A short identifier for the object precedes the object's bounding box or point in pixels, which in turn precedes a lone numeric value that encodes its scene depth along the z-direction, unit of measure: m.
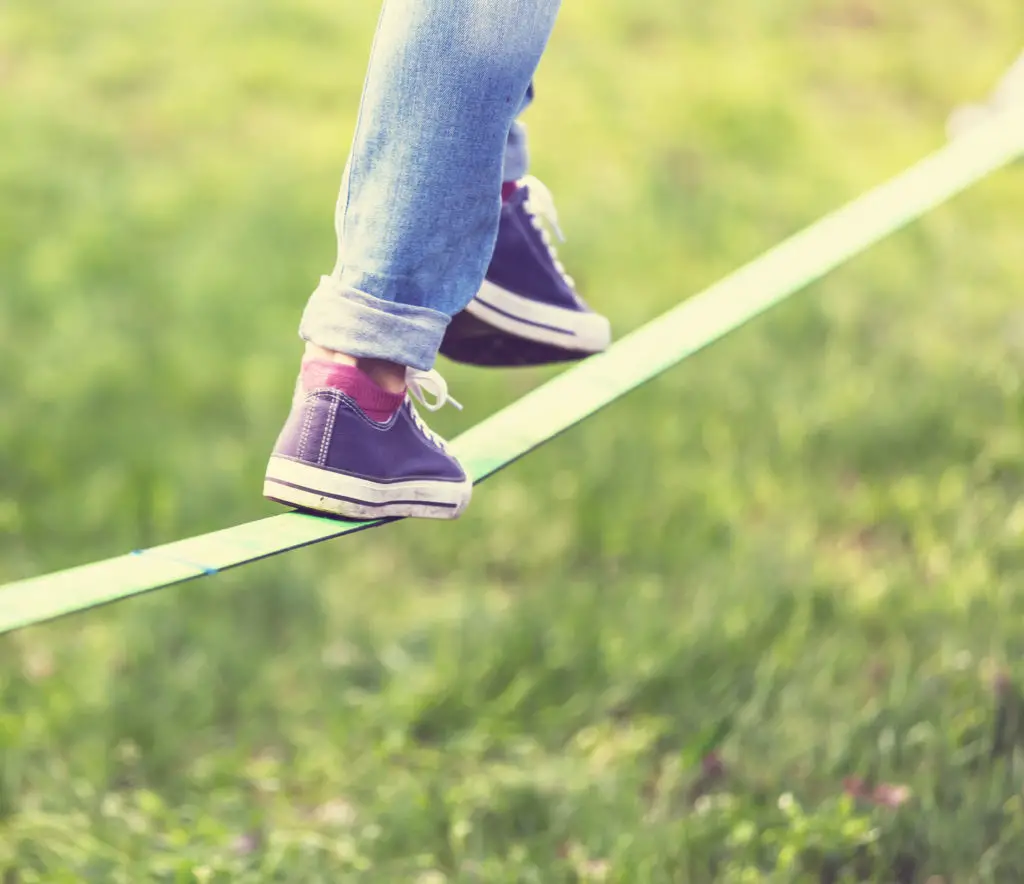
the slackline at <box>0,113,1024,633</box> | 4.16
